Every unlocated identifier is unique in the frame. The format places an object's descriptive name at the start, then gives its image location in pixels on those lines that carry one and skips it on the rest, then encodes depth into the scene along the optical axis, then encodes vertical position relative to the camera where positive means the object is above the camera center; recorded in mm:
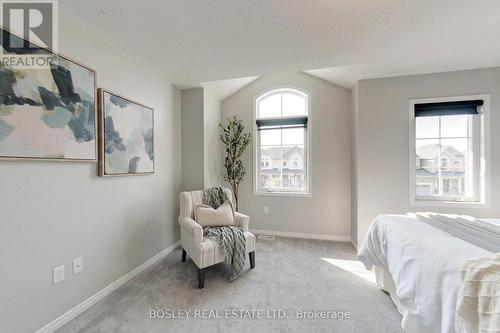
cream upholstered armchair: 2064 -793
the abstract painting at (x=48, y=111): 1300 +405
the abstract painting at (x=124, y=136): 1914 +321
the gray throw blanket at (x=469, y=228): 1190 -430
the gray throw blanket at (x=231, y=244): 2173 -828
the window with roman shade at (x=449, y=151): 2643 +194
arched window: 3590 +461
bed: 963 -561
